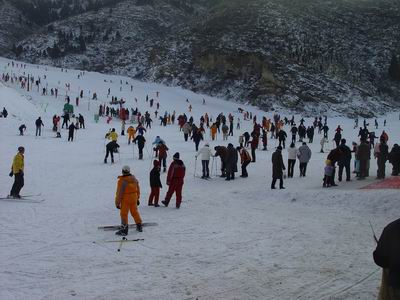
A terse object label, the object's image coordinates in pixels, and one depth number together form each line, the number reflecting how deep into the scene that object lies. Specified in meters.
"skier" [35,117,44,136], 27.32
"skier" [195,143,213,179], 17.42
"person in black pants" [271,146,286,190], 14.96
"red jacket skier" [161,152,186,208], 11.93
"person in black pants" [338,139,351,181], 15.84
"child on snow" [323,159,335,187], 14.94
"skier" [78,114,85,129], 32.35
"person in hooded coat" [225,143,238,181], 17.21
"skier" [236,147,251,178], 17.70
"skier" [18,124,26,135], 26.92
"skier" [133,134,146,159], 21.16
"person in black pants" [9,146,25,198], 12.53
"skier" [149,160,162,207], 12.07
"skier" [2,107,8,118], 31.53
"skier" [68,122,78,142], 26.28
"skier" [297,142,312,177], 17.59
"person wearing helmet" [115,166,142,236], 8.97
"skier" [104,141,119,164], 20.03
